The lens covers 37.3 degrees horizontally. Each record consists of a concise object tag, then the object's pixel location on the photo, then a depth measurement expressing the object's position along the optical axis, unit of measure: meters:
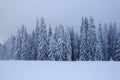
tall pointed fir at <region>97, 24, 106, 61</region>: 44.41
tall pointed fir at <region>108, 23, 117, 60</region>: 48.44
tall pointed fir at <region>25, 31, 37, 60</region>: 49.17
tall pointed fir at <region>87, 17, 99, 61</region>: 43.00
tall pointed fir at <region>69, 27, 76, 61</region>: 52.56
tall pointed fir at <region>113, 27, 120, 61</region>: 44.65
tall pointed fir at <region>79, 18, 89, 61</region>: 43.35
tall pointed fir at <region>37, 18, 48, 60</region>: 44.12
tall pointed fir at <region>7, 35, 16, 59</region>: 56.74
